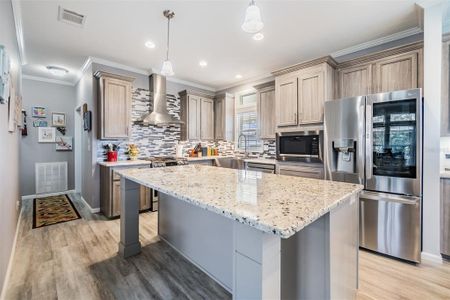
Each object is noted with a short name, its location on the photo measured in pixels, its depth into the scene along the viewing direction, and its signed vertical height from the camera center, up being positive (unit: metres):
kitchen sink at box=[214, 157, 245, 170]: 4.74 -0.31
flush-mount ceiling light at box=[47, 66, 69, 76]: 4.15 +1.55
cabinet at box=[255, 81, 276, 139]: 4.12 +0.77
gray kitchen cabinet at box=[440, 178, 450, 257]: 2.21 -0.71
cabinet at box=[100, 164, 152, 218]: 3.44 -0.70
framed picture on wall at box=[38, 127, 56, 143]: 4.82 +0.32
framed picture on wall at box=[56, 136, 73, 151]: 5.02 +0.13
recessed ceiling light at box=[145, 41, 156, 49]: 3.12 +1.54
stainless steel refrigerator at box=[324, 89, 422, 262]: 2.23 -0.18
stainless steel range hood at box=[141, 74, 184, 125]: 4.19 +0.94
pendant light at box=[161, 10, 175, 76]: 2.31 +0.90
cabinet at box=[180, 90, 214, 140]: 4.85 +0.78
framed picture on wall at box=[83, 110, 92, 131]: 3.79 +0.51
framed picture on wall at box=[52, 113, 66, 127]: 4.97 +0.69
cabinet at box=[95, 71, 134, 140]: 3.60 +0.75
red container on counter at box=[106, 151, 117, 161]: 3.78 -0.13
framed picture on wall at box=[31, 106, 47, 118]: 4.74 +0.83
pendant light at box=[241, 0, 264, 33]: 1.54 +0.93
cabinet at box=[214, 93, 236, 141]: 5.12 +0.77
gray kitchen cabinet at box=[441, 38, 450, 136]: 2.31 +0.65
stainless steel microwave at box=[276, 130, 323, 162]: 3.11 +0.05
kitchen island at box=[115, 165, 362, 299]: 0.92 -0.48
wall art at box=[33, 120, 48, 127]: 4.76 +0.57
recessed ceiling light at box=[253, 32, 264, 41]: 2.83 +1.51
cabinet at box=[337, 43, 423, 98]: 2.53 +0.99
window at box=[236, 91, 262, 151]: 4.93 +0.67
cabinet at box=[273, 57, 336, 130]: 3.09 +0.87
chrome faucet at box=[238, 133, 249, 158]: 5.07 +0.18
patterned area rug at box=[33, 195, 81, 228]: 3.42 -1.12
